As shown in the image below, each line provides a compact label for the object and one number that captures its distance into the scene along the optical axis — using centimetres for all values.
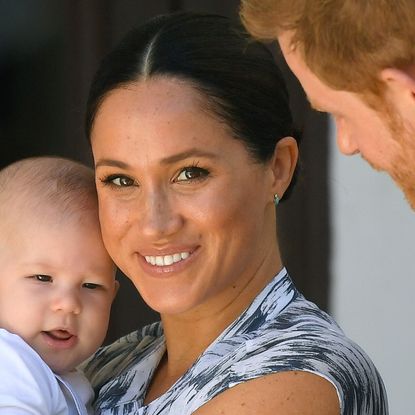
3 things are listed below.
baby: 581
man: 405
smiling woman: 561
